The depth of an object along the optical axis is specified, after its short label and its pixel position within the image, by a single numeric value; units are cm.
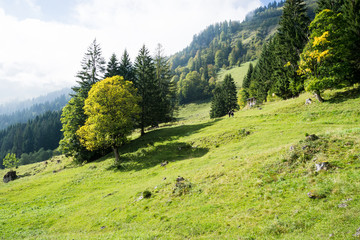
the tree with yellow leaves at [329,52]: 3152
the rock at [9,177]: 4988
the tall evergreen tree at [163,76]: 6438
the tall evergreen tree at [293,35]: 4309
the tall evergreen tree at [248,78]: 10076
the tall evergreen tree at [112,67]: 5778
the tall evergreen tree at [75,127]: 4591
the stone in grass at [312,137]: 1470
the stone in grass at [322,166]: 1142
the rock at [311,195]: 962
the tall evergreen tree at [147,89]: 5059
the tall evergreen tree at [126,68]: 5875
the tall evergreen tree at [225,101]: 9144
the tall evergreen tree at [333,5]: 4466
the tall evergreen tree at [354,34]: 3172
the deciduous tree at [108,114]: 3569
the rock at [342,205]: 823
